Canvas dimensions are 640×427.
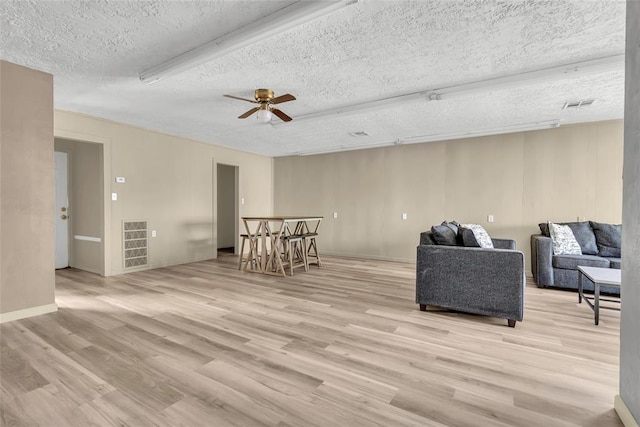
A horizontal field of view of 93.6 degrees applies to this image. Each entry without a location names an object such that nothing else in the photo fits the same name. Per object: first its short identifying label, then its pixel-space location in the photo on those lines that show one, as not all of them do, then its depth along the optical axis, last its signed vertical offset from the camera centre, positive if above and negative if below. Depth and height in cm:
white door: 494 -8
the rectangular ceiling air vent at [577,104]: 361 +130
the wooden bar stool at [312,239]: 518 -57
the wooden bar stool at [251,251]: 496 -71
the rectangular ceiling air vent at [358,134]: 514 +130
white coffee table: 257 -61
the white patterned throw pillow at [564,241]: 409 -44
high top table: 466 -59
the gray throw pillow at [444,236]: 313 -29
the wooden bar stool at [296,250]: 486 -73
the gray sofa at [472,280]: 267 -67
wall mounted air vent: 480 -59
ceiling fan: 324 +115
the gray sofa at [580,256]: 381 -62
